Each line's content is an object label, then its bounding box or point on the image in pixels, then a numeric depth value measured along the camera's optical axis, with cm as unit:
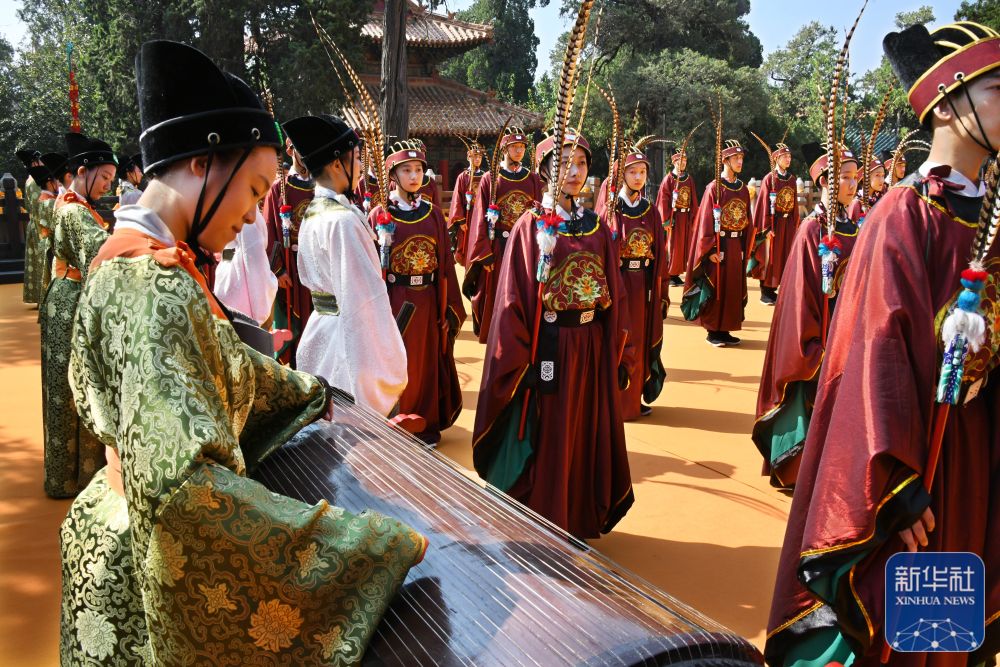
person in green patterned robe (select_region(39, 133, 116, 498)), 415
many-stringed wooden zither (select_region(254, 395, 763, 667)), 112
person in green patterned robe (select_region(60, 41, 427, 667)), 117
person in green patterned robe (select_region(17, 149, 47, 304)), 956
